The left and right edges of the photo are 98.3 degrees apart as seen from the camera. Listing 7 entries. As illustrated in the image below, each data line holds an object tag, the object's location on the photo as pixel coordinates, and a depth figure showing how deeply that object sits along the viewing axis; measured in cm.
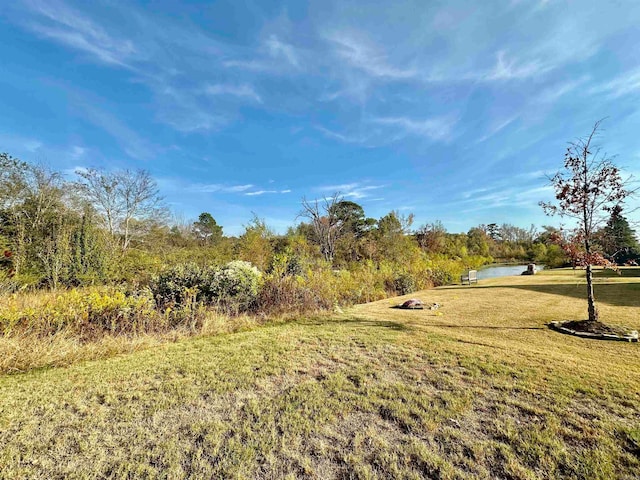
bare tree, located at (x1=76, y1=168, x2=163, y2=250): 1438
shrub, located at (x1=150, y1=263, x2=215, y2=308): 585
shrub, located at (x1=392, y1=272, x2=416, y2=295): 1119
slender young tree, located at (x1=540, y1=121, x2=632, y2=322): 487
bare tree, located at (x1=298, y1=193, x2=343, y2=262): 1698
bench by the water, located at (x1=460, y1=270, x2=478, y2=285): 1353
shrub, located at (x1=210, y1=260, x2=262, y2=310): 633
